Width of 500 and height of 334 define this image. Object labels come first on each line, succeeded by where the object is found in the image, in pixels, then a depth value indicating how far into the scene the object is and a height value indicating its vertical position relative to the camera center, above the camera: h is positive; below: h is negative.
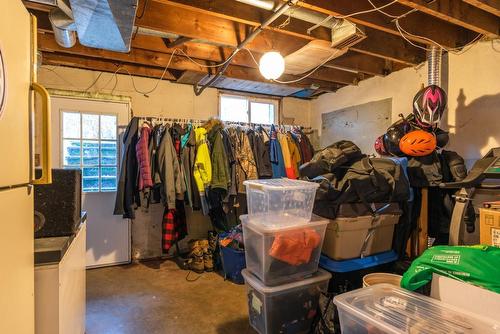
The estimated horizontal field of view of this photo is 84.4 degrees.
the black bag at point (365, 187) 1.86 -0.16
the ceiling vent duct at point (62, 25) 1.75 +0.93
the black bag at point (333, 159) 1.97 +0.03
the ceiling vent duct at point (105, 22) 1.49 +0.86
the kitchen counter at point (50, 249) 1.05 -0.34
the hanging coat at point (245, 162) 3.31 +0.02
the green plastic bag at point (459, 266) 1.05 -0.42
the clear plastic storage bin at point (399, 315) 1.03 -0.62
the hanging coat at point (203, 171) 3.08 -0.08
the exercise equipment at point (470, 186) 1.58 -0.13
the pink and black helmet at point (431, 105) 2.23 +0.48
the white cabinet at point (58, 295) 1.03 -0.53
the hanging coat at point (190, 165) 3.11 -0.01
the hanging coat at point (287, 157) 3.54 +0.08
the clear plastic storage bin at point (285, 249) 1.75 -0.55
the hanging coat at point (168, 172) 2.97 -0.09
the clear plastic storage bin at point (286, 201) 1.85 -0.25
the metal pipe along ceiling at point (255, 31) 1.72 +1.01
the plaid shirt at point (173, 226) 3.20 -0.74
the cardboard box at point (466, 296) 1.04 -0.53
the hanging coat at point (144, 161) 2.93 +0.03
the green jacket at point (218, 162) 3.11 +0.02
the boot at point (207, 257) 3.09 -1.06
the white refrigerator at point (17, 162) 0.67 +0.00
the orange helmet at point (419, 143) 2.17 +0.16
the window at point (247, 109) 4.00 +0.82
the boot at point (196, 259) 3.05 -1.06
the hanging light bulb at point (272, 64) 2.25 +0.82
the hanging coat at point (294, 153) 3.63 +0.14
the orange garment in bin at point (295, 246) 1.75 -0.53
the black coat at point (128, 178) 2.98 -0.15
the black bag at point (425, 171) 2.18 -0.06
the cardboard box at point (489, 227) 1.30 -0.30
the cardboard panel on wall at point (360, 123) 3.30 +0.54
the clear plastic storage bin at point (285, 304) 1.76 -0.92
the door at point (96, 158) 3.09 +0.07
